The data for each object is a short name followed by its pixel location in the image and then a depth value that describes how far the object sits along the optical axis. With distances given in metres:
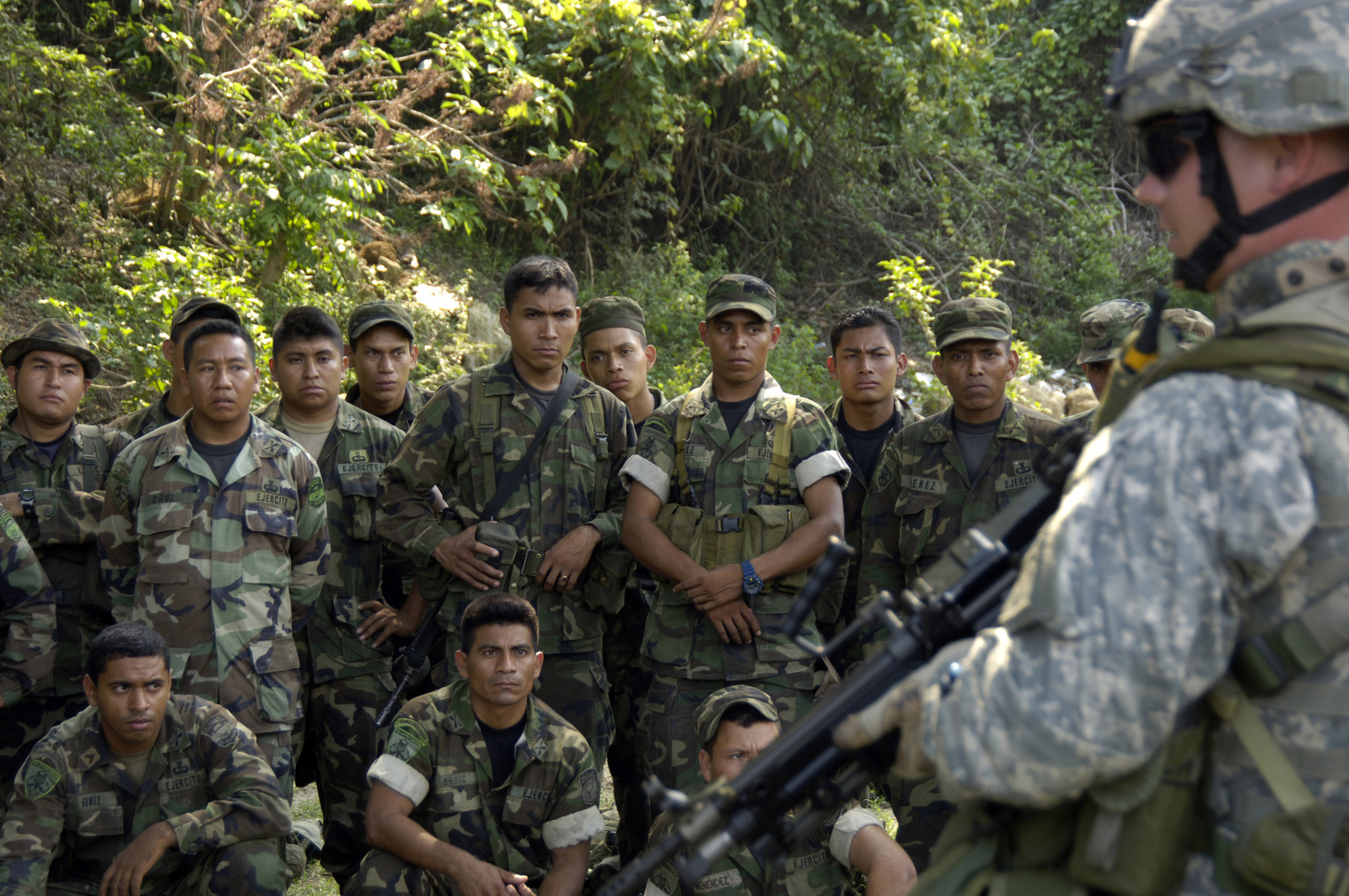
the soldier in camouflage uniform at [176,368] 5.28
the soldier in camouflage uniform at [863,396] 4.88
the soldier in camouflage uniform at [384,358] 5.48
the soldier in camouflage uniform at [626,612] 4.77
